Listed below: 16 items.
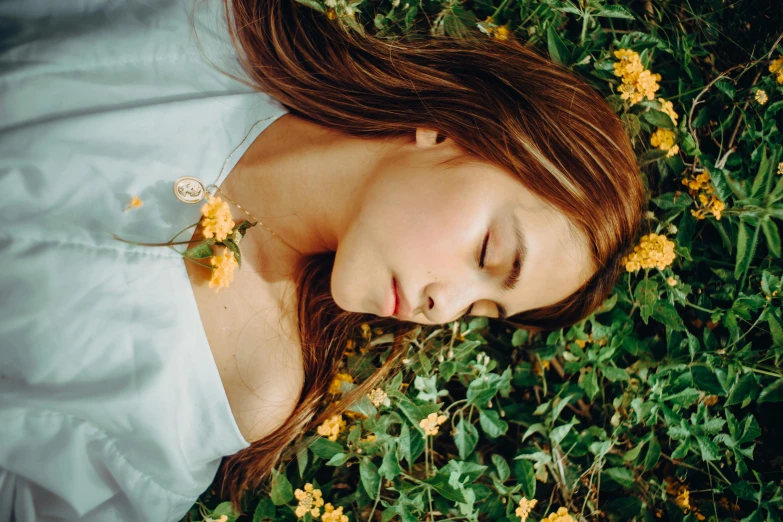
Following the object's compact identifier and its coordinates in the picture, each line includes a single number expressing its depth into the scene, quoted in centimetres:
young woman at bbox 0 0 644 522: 64
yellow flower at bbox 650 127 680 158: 72
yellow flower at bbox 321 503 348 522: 72
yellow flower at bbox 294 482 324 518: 72
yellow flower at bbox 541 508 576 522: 73
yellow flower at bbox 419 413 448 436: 73
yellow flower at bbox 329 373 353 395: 76
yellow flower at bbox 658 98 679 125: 72
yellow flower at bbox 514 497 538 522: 73
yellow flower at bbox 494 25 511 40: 73
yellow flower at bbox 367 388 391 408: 72
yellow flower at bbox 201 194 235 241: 63
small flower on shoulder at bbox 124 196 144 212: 63
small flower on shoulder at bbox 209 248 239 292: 64
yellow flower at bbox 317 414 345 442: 73
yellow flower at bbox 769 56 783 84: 73
